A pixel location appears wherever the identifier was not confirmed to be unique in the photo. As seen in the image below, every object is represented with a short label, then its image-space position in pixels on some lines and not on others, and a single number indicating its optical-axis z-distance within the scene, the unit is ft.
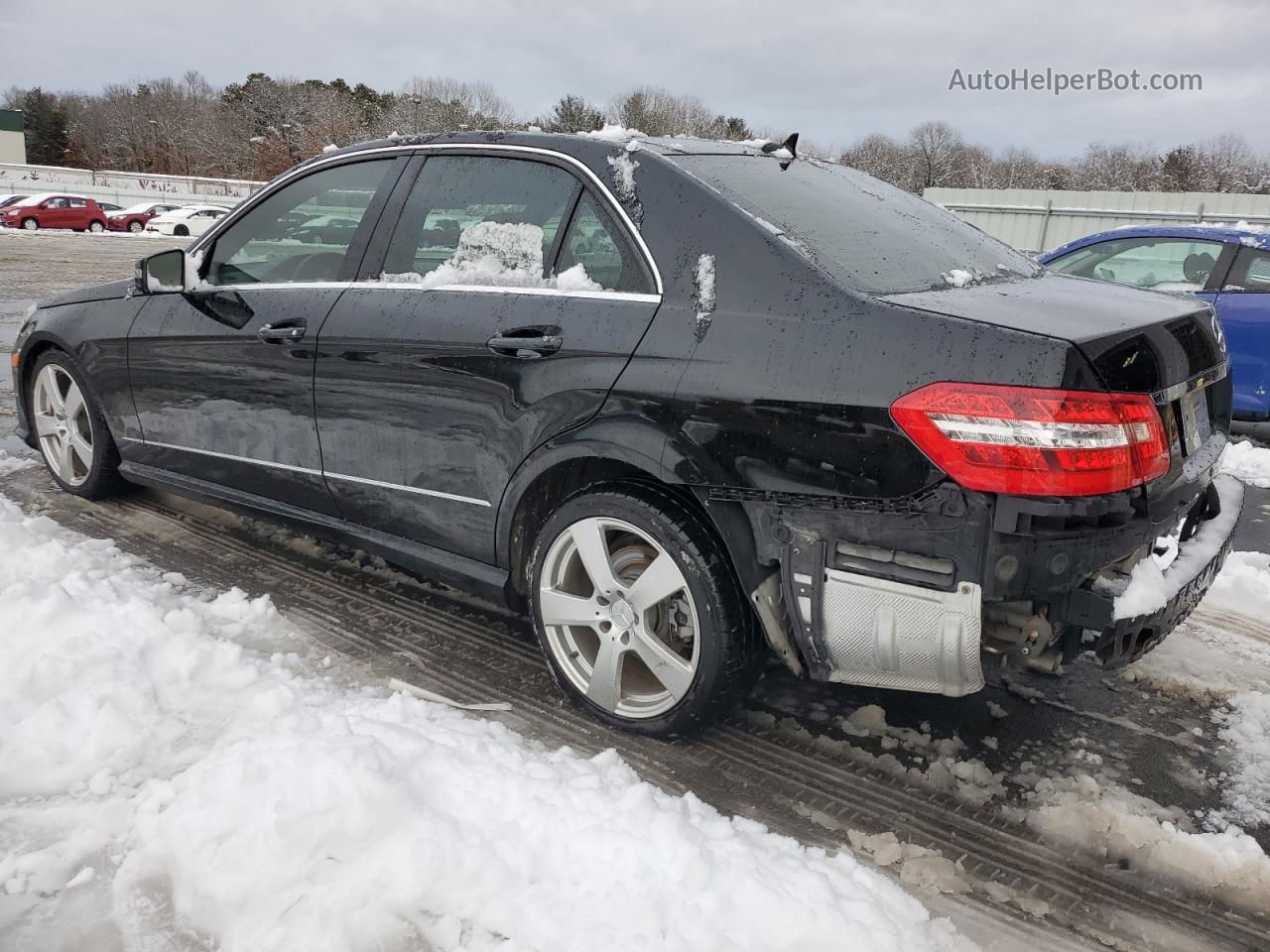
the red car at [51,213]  110.52
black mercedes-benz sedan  7.66
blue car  23.45
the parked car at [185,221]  119.03
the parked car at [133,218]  118.45
